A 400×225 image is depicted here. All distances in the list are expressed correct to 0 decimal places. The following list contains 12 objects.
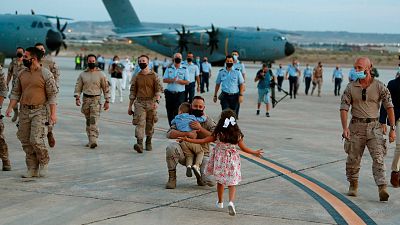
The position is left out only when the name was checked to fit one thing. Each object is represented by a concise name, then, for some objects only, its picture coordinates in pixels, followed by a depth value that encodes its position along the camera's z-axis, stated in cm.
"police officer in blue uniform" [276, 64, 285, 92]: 3581
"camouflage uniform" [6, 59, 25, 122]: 1661
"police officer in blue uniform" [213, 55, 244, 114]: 1702
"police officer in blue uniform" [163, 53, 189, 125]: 1636
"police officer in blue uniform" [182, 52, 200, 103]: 2150
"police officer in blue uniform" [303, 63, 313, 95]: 3506
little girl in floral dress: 880
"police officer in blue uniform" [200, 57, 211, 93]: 3412
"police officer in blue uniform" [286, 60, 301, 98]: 3206
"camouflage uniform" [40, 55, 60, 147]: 1405
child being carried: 999
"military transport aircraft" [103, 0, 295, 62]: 6122
